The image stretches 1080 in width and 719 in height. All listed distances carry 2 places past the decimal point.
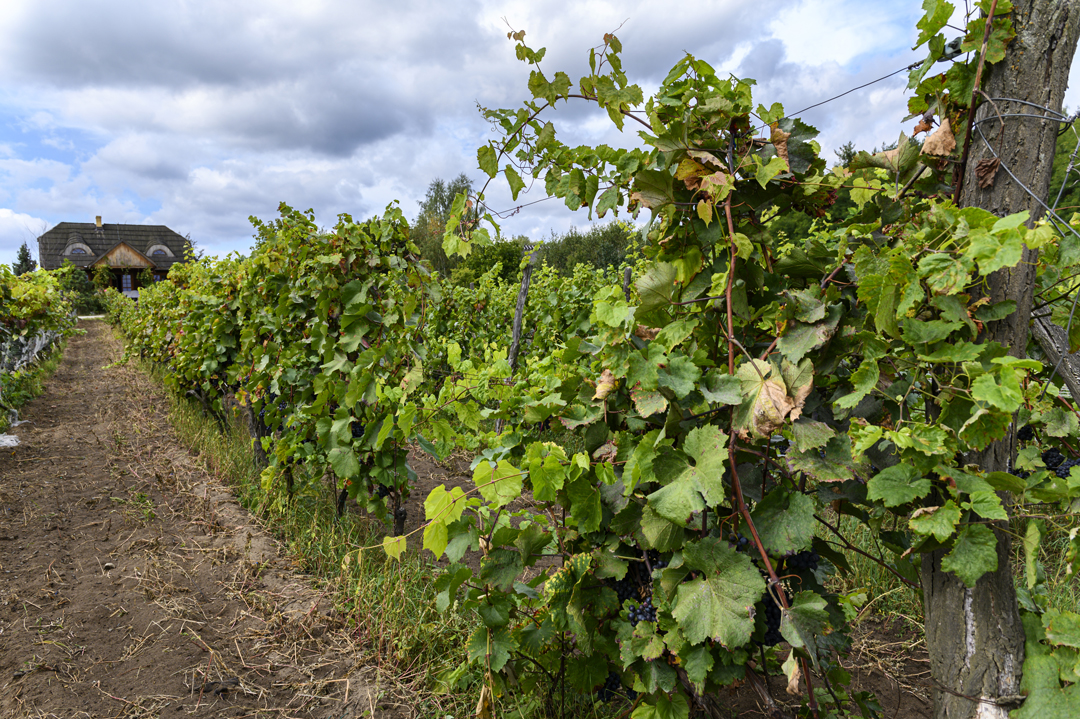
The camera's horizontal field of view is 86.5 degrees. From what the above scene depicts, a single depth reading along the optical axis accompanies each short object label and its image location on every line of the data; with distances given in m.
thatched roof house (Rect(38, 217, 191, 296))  37.31
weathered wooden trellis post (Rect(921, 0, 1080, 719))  1.17
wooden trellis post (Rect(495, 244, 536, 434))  4.42
